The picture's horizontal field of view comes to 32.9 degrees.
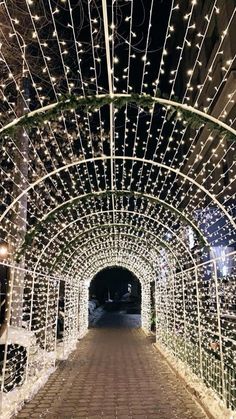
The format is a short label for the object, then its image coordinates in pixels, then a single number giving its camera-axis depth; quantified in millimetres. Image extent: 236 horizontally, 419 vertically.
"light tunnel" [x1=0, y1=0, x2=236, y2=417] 4648
